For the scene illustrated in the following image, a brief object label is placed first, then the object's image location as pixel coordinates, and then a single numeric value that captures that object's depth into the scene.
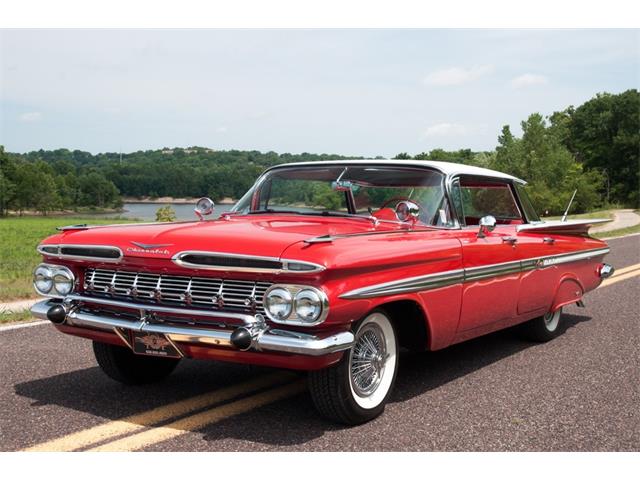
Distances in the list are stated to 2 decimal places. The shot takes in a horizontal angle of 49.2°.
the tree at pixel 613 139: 71.94
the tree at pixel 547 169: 60.72
